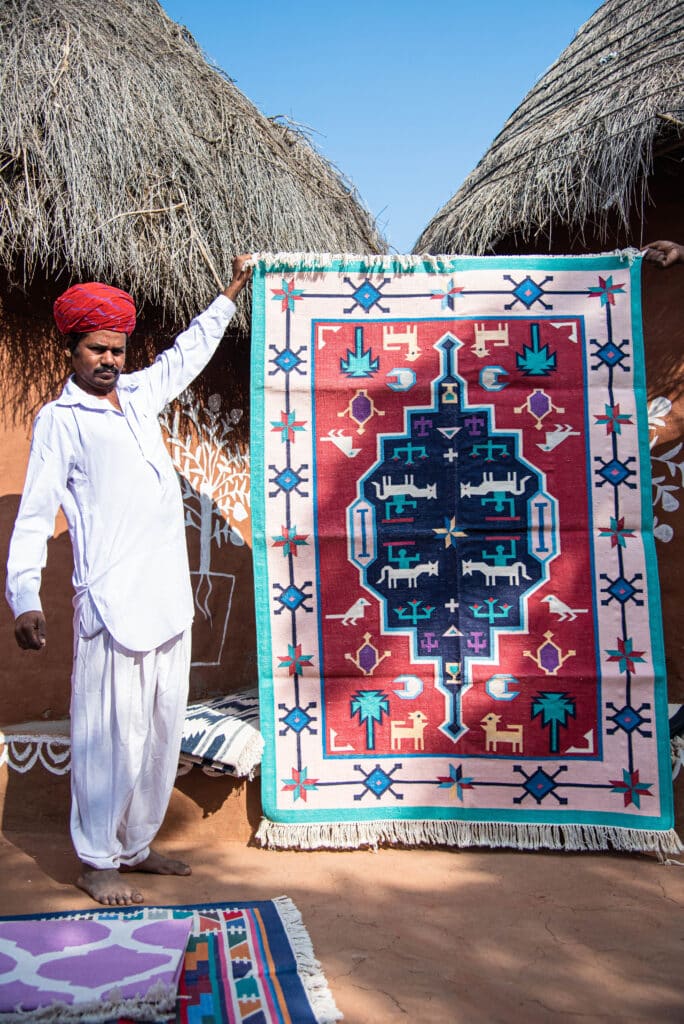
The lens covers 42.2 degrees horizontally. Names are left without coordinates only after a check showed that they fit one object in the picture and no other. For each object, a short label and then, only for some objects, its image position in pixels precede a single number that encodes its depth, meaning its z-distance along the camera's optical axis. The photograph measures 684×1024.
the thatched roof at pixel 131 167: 3.69
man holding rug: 2.89
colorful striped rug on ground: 2.12
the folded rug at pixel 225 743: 3.31
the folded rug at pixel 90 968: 2.07
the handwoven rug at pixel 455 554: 3.31
